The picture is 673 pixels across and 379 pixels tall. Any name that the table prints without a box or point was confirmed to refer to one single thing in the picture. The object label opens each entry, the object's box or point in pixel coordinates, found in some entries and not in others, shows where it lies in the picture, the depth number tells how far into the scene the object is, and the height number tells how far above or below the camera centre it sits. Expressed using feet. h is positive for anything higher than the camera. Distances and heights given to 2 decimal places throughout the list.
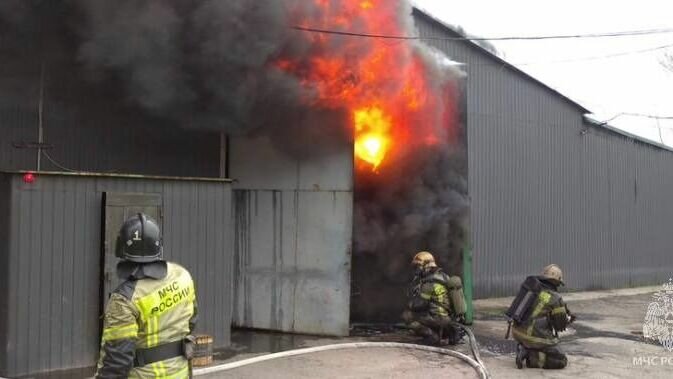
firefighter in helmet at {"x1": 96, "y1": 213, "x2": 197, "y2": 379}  9.59 -1.66
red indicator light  20.13 +1.22
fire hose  21.67 -5.53
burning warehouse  21.22 +2.77
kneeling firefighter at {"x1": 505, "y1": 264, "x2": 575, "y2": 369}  23.52 -4.05
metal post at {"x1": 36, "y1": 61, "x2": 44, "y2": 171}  26.04 +3.93
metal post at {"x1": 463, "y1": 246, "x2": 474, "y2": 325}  31.32 -2.93
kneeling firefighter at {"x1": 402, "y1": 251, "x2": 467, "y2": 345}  27.63 -4.05
